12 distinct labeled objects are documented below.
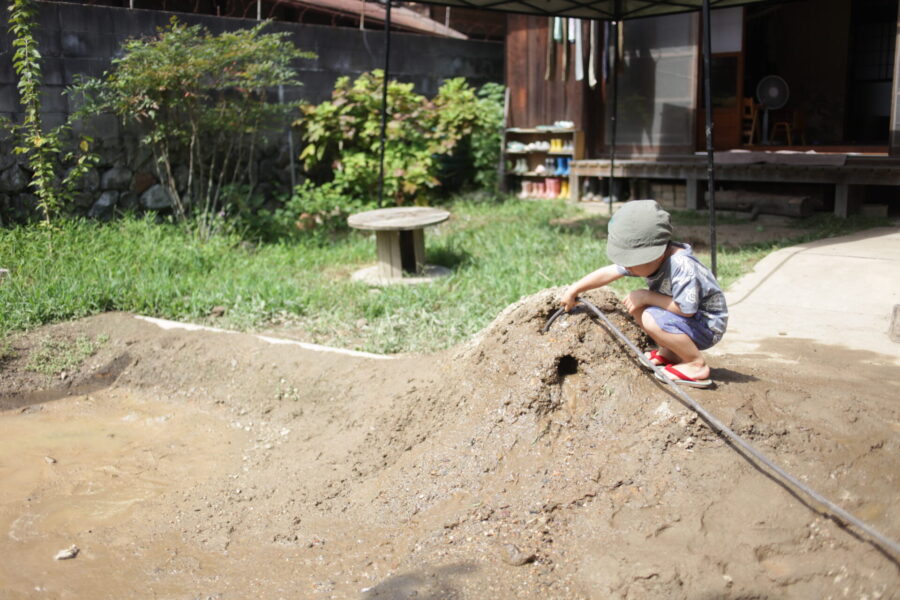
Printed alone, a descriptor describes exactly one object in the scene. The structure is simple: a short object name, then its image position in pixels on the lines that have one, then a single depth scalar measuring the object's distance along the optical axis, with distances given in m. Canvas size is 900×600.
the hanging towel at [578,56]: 11.24
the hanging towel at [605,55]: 11.55
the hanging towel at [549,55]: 11.23
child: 3.66
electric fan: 12.44
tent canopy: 8.71
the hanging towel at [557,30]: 11.29
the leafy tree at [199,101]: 8.03
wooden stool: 7.56
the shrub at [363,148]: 10.26
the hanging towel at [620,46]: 10.81
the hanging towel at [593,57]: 11.05
